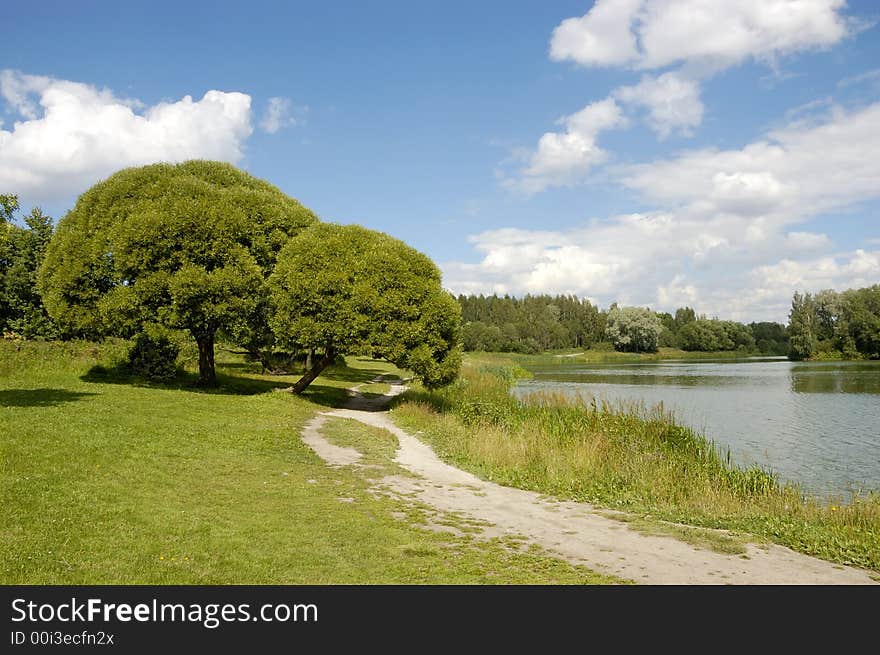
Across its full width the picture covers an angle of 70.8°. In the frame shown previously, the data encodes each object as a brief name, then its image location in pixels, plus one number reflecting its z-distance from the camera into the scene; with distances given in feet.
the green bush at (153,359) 100.12
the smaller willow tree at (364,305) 86.89
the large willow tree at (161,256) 84.84
